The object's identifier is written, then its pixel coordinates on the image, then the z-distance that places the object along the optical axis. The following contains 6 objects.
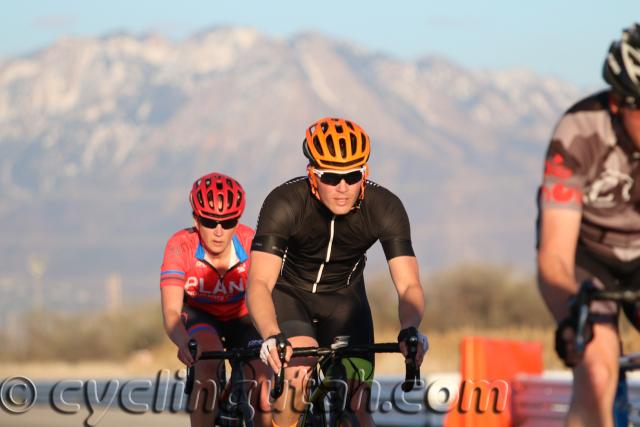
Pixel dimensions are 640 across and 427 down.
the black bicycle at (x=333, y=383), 14.89
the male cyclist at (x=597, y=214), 11.11
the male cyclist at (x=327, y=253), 15.94
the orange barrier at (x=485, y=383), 22.47
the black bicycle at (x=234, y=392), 17.23
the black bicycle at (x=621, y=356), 10.47
